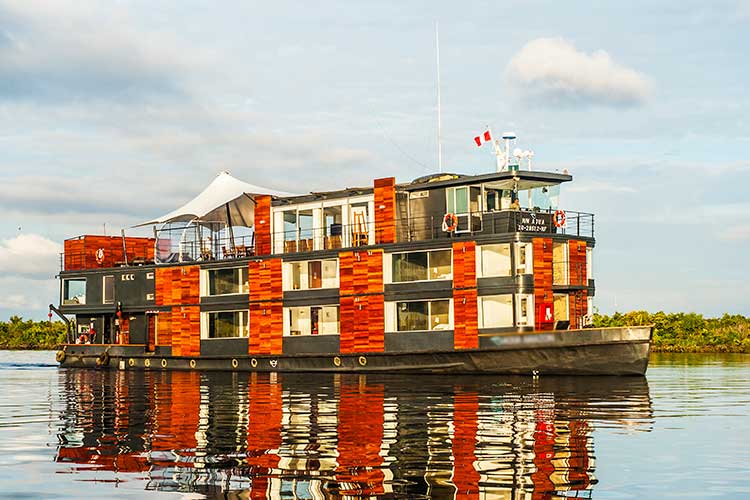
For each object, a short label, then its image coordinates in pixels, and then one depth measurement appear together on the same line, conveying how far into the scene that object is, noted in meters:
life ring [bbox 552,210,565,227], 36.50
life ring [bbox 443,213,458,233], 35.75
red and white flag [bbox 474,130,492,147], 37.91
